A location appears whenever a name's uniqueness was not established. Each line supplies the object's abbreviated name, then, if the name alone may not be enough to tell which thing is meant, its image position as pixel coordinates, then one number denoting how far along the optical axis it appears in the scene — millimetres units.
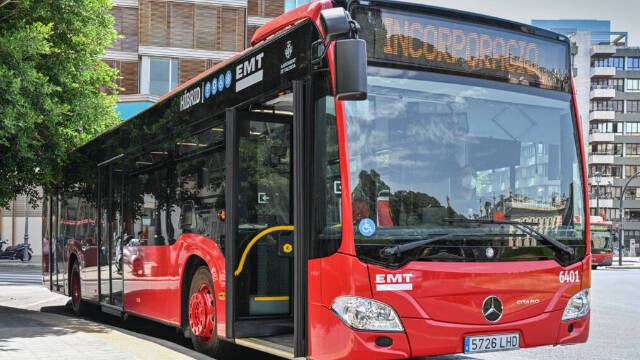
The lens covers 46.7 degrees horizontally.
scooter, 42562
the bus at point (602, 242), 43812
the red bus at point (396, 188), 5723
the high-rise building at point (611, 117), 94500
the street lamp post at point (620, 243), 48625
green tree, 12172
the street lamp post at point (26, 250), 40500
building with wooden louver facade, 37594
